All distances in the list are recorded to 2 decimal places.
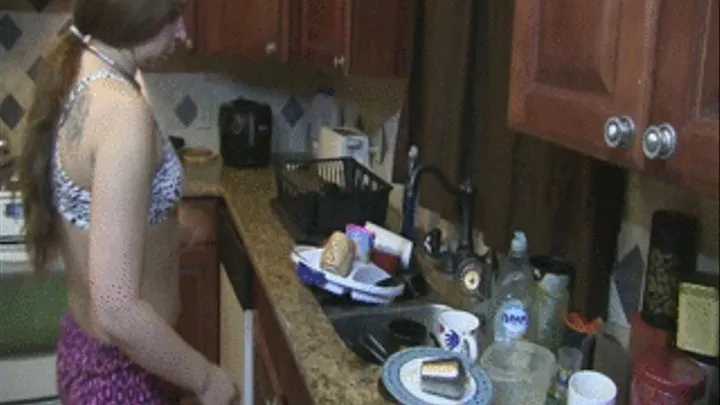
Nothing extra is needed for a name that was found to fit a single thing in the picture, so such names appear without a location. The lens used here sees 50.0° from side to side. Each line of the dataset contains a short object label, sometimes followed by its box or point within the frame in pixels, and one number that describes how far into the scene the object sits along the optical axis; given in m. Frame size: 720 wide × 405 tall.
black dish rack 2.16
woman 1.31
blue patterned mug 1.42
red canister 1.11
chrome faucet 1.87
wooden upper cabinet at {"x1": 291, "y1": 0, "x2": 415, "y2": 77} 2.19
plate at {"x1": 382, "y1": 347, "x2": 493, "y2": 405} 1.24
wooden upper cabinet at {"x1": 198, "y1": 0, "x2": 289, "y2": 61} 2.69
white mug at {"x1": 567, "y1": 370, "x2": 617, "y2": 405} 1.14
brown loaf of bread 1.75
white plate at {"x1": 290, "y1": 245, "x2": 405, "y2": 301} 1.73
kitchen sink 1.68
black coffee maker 3.02
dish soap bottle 1.40
